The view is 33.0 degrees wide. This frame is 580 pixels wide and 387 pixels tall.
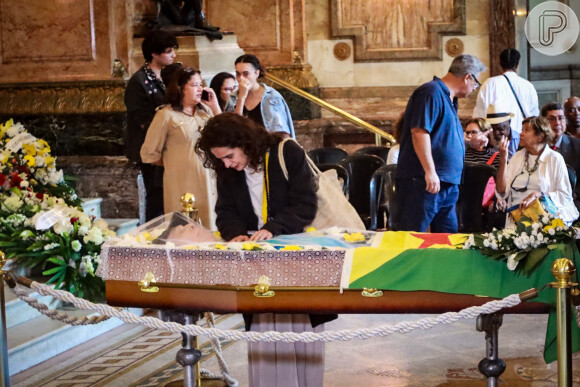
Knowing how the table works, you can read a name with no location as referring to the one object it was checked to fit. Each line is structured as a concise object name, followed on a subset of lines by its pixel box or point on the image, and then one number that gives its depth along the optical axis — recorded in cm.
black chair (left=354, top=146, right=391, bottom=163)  890
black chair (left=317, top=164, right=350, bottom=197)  704
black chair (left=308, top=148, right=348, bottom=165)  853
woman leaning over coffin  439
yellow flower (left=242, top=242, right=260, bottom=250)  410
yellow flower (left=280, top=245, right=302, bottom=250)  409
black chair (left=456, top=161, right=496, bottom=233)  690
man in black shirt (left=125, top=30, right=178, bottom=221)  721
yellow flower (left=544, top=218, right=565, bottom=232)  383
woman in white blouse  671
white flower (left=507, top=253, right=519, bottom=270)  379
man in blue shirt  591
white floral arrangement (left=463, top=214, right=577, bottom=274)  380
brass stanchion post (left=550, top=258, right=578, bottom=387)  366
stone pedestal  961
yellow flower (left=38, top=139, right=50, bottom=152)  723
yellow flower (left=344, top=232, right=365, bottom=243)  431
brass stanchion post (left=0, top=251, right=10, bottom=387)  425
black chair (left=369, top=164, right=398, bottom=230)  688
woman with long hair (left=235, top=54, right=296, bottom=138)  714
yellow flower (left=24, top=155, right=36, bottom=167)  707
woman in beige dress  682
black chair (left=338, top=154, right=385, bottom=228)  780
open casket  387
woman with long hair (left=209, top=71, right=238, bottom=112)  751
